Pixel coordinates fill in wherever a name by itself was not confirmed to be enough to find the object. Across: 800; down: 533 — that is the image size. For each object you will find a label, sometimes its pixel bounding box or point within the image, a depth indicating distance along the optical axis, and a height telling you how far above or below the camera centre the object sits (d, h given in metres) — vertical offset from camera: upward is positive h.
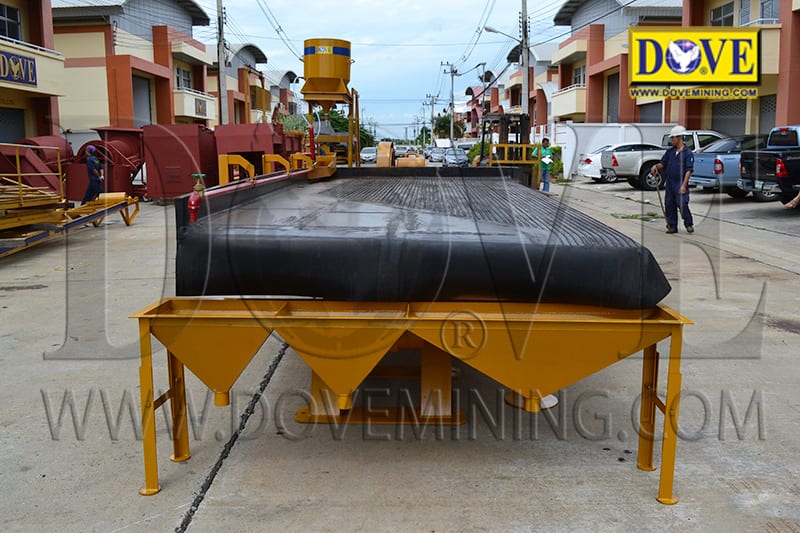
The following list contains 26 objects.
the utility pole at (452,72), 82.62 +12.01
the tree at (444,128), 94.43 +6.32
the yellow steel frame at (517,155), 15.16 +0.41
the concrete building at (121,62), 27.59 +4.64
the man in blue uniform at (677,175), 10.68 -0.04
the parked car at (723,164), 15.83 +0.18
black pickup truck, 12.34 +0.11
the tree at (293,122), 44.06 +3.36
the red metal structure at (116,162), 16.77 +0.30
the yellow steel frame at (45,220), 9.75 -0.71
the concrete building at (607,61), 31.12 +5.17
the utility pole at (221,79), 25.26 +3.46
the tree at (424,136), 119.81 +6.90
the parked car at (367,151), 38.38 +1.28
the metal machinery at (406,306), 2.80 -0.56
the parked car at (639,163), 20.03 +0.28
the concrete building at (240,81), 45.44 +6.57
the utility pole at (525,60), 30.02 +4.88
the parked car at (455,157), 35.91 +0.85
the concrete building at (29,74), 18.94 +2.83
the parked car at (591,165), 22.86 +0.25
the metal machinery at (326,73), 8.66 +1.26
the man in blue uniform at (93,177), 14.03 -0.06
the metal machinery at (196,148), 17.42 +0.66
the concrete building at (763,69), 18.61 +2.81
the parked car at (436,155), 40.77 +1.13
